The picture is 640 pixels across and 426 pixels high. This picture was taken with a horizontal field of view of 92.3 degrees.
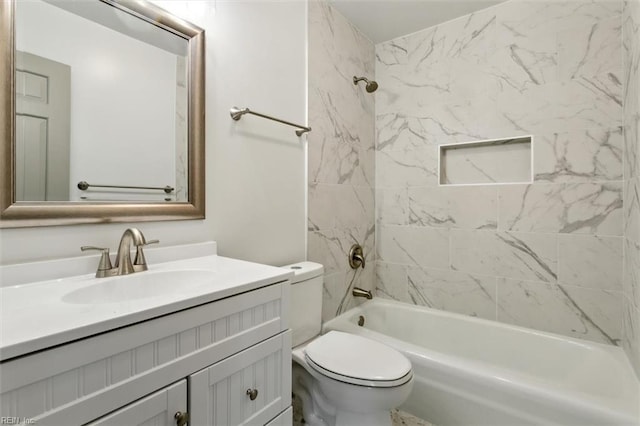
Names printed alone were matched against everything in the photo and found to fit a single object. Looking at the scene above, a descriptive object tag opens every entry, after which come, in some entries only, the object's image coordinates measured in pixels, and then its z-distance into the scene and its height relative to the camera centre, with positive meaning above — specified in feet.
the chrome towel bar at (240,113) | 4.69 +1.53
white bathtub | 3.88 -2.52
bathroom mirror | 2.94 +1.11
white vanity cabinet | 1.83 -1.18
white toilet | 3.85 -2.08
